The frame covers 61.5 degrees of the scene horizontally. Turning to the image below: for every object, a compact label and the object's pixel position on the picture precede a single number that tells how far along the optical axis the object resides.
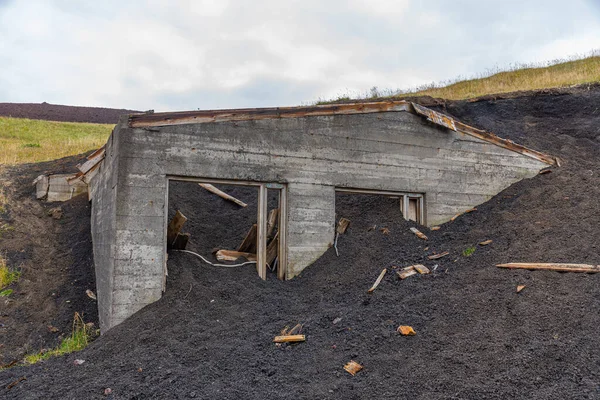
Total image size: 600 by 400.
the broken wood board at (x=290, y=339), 6.71
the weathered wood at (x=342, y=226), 10.06
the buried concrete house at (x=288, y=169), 7.82
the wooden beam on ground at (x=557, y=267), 6.82
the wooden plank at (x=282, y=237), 9.03
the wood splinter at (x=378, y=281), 8.11
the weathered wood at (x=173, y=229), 8.71
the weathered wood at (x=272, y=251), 9.58
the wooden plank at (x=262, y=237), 8.76
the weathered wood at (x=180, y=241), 8.91
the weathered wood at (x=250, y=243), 9.63
